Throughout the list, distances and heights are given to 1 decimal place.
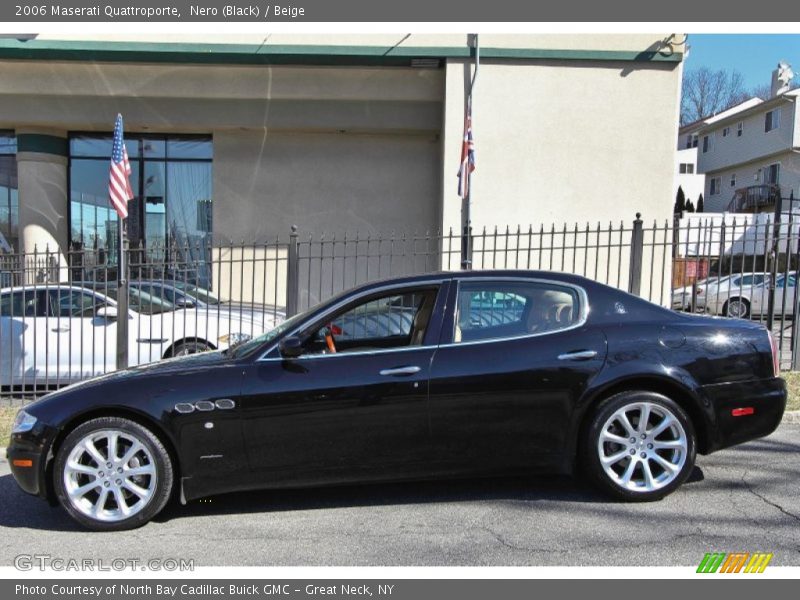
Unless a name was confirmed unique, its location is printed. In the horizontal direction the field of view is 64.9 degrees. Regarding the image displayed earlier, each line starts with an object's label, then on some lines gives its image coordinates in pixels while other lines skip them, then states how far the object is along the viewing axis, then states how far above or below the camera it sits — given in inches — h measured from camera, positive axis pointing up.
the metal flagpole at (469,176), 458.2 +53.1
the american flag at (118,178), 349.4 +34.0
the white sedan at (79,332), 317.7 -47.3
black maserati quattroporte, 161.2 -40.8
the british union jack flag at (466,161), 441.7 +63.3
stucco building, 466.3 +95.5
